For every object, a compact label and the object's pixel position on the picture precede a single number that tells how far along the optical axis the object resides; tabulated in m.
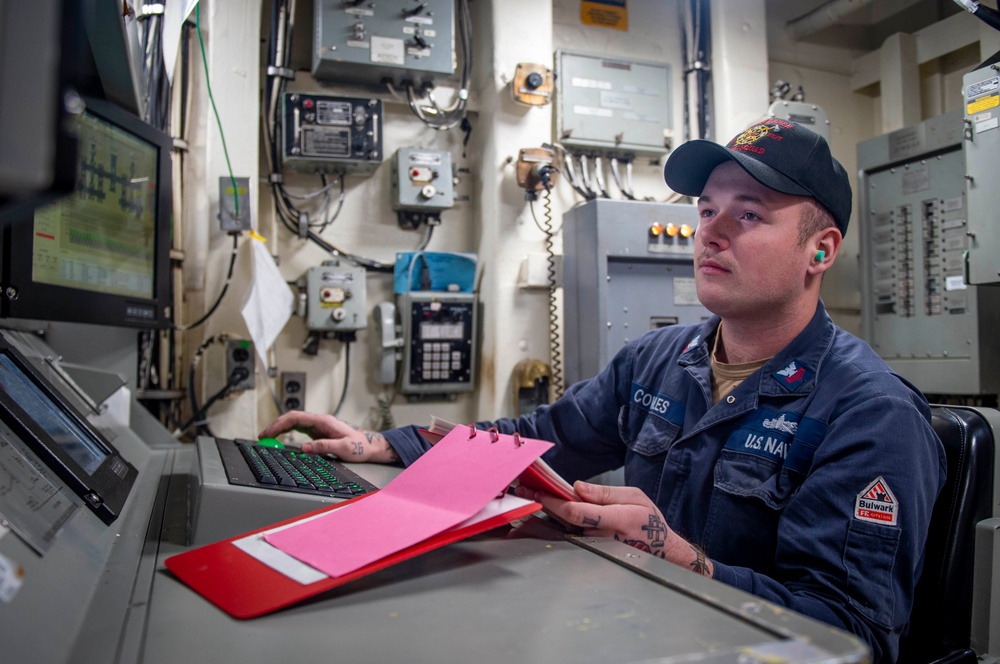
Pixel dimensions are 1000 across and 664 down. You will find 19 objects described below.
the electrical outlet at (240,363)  2.09
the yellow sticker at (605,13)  3.00
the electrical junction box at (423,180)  2.54
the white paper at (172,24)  1.03
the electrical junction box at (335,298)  2.40
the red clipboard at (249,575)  0.54
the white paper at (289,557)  0.58
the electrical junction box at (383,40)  2.38
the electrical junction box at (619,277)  2.46
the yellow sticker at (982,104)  2.23
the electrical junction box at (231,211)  2.12
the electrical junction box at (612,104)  2.81
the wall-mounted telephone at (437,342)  2.54
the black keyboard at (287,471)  0.84
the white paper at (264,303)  2.12
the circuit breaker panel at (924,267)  2.71
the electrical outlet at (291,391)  2.50
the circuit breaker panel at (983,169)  2.25
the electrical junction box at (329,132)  2.40
